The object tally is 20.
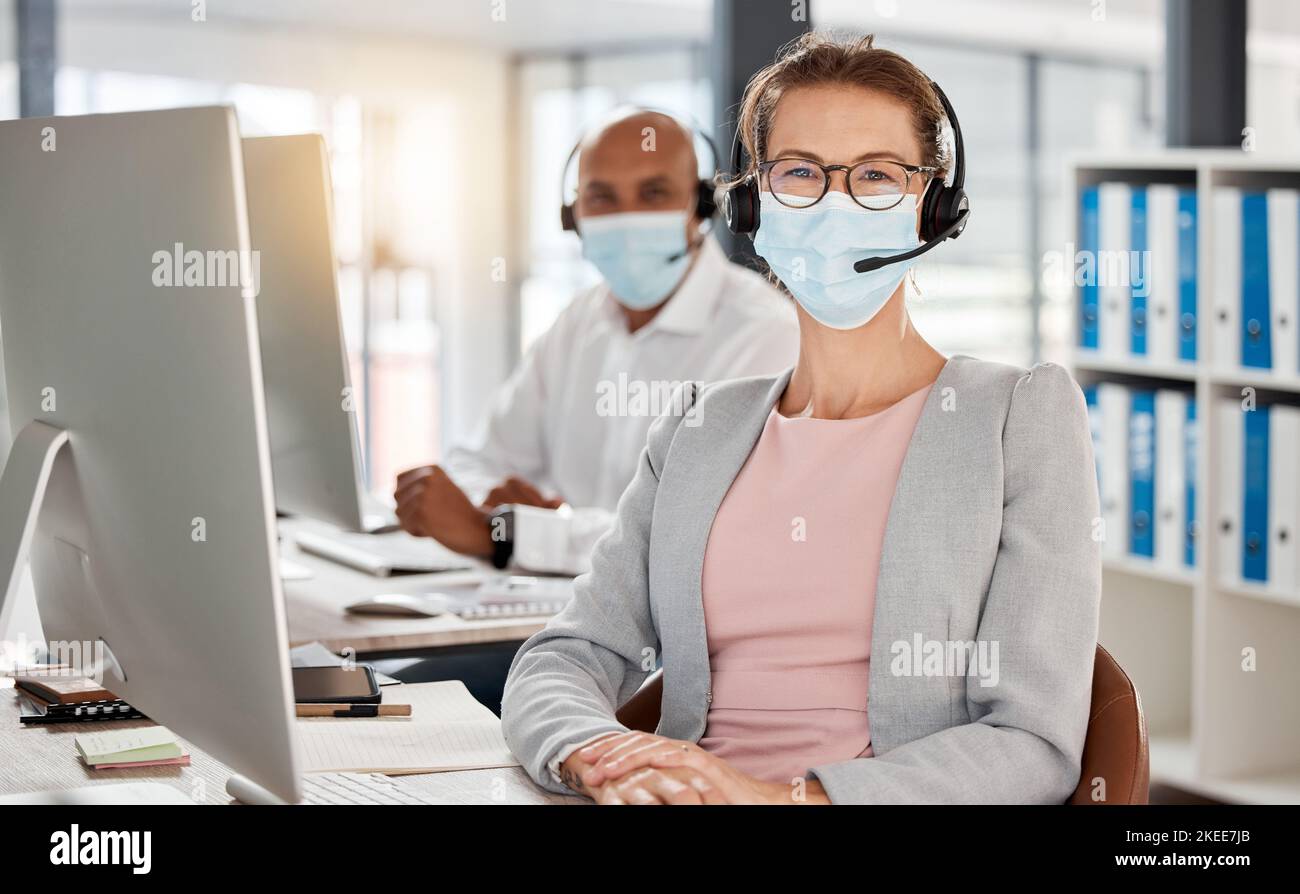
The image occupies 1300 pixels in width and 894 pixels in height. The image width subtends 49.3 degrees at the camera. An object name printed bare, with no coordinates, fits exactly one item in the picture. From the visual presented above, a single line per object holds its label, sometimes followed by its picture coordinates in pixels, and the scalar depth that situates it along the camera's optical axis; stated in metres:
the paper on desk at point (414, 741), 1.29
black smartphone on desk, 1.46
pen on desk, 1.44
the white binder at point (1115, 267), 3.19
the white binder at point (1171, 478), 3.13
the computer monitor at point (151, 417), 0.94
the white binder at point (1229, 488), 3.00
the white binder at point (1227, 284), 2.98
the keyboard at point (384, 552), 2.20
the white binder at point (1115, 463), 3.24
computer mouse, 1.91
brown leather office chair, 1.20
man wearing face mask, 2.27
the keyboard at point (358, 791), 1.18
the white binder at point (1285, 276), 2.88
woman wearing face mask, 1.19
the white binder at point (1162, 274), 3.11
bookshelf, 3.02
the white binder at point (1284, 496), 2.89
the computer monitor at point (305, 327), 1.57
